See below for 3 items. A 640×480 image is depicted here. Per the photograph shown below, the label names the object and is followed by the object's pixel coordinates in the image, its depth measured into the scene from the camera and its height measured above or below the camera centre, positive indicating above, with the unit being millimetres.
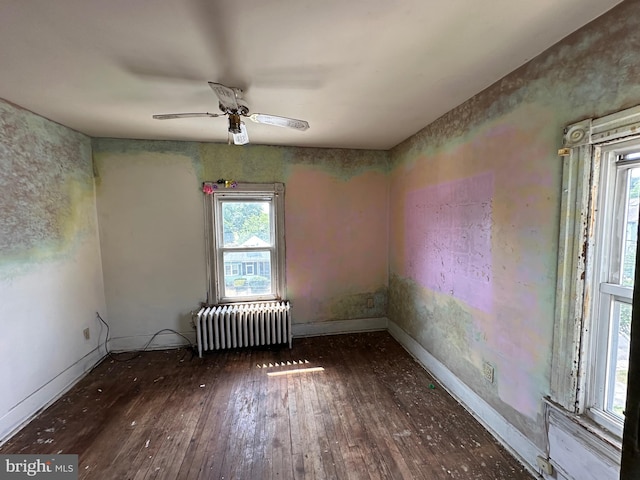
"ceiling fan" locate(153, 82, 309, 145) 1712 +690
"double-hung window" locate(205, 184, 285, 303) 3283 -269
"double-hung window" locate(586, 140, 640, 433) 1280 -287
